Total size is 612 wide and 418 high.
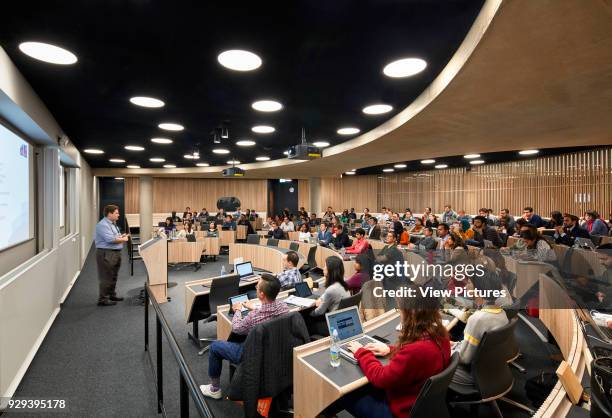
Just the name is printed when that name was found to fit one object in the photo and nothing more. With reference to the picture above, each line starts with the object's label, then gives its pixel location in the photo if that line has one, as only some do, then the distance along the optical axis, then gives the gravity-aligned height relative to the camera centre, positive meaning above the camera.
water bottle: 2.32 -1.11
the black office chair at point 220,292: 4.23 -1.21
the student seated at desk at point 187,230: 10.29 -0.91
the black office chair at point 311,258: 8.12 -1.40
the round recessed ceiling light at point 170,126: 6.46 +1.66
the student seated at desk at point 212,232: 11.12 -0.98
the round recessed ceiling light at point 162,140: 8.04 +1.69
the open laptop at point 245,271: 5.31 -1.14
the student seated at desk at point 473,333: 2.67 -1.12
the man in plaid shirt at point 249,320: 2.97 -1.12
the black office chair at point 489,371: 2.44 -1.36
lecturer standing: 5.68 -0.85
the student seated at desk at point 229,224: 12.82 -0.80
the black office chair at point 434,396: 1.73 -1.10
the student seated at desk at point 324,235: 9.40 -0.96
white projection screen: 3.54 +0.19
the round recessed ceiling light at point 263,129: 6.71 +1.67
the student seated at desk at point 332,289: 3.69 -1.02
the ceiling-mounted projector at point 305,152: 6.19 +1.05
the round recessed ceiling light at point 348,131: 6.94 +1.67
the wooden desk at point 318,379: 2.09 -1.20
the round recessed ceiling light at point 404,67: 3.50 +1.60
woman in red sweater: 1.92 -0.99
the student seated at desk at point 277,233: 11.12 -1.02
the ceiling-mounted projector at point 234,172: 10.47 +1.12
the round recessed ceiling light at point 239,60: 3.25 +1.58
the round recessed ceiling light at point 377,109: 5.17 +1.63
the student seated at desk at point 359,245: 7.32 -0.96
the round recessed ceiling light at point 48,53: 3.10 +1.59
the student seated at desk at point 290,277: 4.71 -1.10
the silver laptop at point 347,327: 2.57 -1.07
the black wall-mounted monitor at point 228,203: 19.81 +0.11
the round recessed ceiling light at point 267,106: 4.96 +1.62
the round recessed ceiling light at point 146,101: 4.78 +1.63
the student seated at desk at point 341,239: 8.78 -0.97
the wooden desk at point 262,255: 7.95 -1.41
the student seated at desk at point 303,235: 10.12 -1.01
